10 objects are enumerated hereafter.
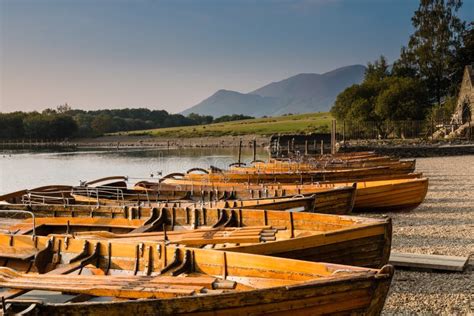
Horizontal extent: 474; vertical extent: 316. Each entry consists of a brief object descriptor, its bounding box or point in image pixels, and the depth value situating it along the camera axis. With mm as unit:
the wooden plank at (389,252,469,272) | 9953
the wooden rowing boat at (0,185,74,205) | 15180
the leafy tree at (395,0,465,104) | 71875
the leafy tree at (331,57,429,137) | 63125
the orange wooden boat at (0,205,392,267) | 8023
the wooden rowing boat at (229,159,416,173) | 25219
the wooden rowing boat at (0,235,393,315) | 5203
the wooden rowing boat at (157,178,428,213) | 17688
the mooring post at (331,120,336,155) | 44312
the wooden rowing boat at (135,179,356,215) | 12852
